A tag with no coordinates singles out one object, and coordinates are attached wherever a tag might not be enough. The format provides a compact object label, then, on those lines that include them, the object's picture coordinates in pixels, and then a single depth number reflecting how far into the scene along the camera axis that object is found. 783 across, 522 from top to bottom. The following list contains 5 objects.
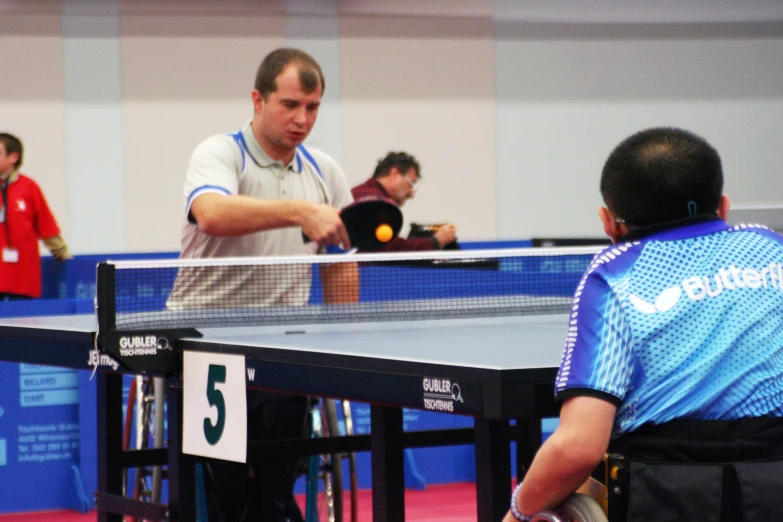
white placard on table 3.95
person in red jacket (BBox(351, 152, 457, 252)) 11.43
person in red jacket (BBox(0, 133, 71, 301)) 13.50
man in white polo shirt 5.59
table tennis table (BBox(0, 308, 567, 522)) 3.12
